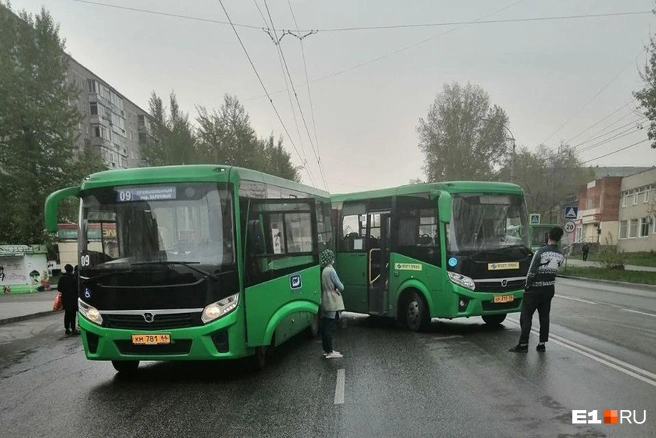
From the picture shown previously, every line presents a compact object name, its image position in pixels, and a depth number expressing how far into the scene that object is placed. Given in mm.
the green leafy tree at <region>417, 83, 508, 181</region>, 59375
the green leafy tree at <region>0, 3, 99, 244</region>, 32094
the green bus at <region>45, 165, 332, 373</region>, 6738
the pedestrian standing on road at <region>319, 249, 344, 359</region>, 8133
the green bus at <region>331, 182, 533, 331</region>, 10016
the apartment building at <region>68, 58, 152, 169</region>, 57125
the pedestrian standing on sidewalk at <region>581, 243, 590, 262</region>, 43606
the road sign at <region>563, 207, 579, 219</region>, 27405
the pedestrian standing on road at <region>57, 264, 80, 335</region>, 12602
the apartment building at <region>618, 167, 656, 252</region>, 50219
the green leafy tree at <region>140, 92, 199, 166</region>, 38562
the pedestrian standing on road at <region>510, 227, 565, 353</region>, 8195
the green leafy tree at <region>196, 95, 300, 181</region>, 38500
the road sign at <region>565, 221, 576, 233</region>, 27412
